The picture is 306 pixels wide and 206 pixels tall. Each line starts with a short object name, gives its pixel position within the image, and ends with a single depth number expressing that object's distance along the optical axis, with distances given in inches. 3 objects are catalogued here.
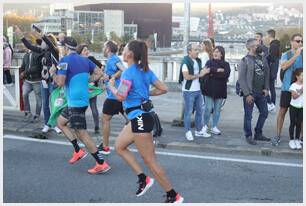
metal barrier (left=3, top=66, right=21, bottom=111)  378.0
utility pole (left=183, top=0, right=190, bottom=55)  346.6
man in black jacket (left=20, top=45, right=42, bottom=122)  338.3
